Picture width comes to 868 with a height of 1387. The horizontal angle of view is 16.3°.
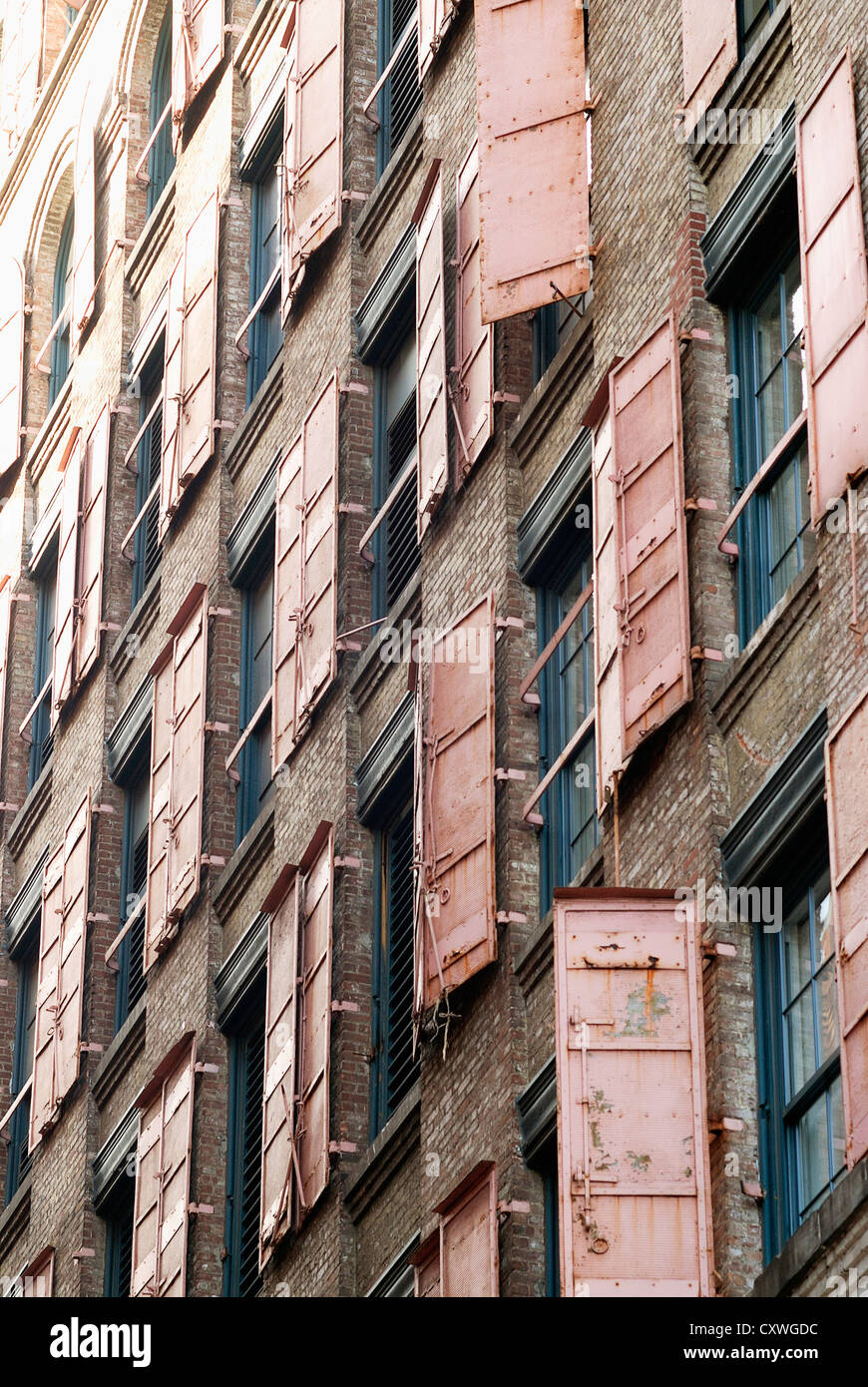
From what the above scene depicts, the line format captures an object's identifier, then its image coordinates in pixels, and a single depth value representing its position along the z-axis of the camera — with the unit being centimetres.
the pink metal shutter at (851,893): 1363
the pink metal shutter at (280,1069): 2134
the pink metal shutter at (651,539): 1673
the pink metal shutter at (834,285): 1505
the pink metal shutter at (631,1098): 1531
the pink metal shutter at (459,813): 1895
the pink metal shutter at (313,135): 2511
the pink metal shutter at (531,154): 1962
